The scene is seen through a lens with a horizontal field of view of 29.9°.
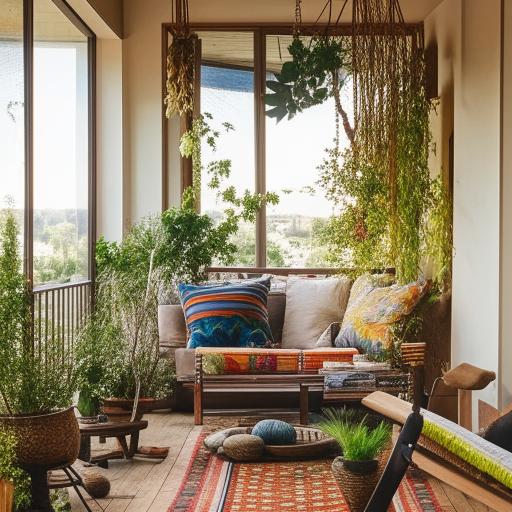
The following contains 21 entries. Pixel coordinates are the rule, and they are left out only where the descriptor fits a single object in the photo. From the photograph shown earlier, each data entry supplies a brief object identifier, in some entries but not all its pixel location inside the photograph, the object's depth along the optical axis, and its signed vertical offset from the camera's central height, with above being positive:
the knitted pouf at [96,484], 4.47 -1.17
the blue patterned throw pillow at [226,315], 6.55 -0.56
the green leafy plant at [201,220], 7.16 +0.11
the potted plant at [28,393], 3.94 -0.68
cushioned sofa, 6.61 -0.66
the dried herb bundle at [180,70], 6.62 +1.13
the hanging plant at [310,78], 7.42 +1.26
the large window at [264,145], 7.88 +0.73
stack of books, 5.85 -0.90
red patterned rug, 4.39 -1.25
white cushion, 6.91 -0.54
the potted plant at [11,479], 3.46 -0.93
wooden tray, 5.23 -1.18
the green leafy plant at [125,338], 5.36 -0.63
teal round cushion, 5.35 -1.11
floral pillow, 6.19 -0.53
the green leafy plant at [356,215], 7.27 +0.15
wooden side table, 4.82 -1.11
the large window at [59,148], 6.16 +0.60
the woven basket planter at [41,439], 3.92 -0.85
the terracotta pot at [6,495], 3.43 -0.95
